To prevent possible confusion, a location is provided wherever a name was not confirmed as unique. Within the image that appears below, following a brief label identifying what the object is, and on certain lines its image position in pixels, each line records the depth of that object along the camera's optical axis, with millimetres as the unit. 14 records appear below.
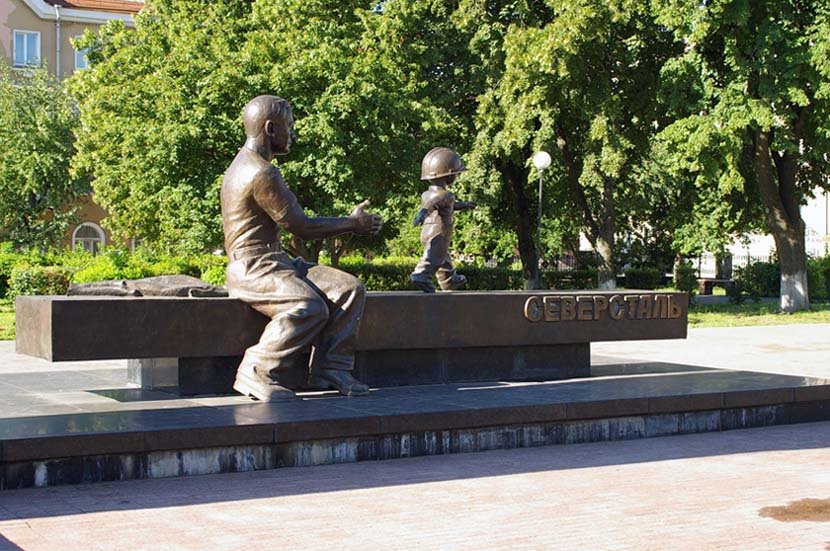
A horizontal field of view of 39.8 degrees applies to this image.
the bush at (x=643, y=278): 37656
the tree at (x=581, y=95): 26703
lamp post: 24375
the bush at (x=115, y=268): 22747
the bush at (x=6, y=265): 30005
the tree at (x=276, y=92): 25344
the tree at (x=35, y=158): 39812
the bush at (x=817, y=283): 36312
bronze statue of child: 11039
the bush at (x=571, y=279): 34781
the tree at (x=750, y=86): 24719
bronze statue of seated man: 8898
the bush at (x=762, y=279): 37031
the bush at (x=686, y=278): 32500
